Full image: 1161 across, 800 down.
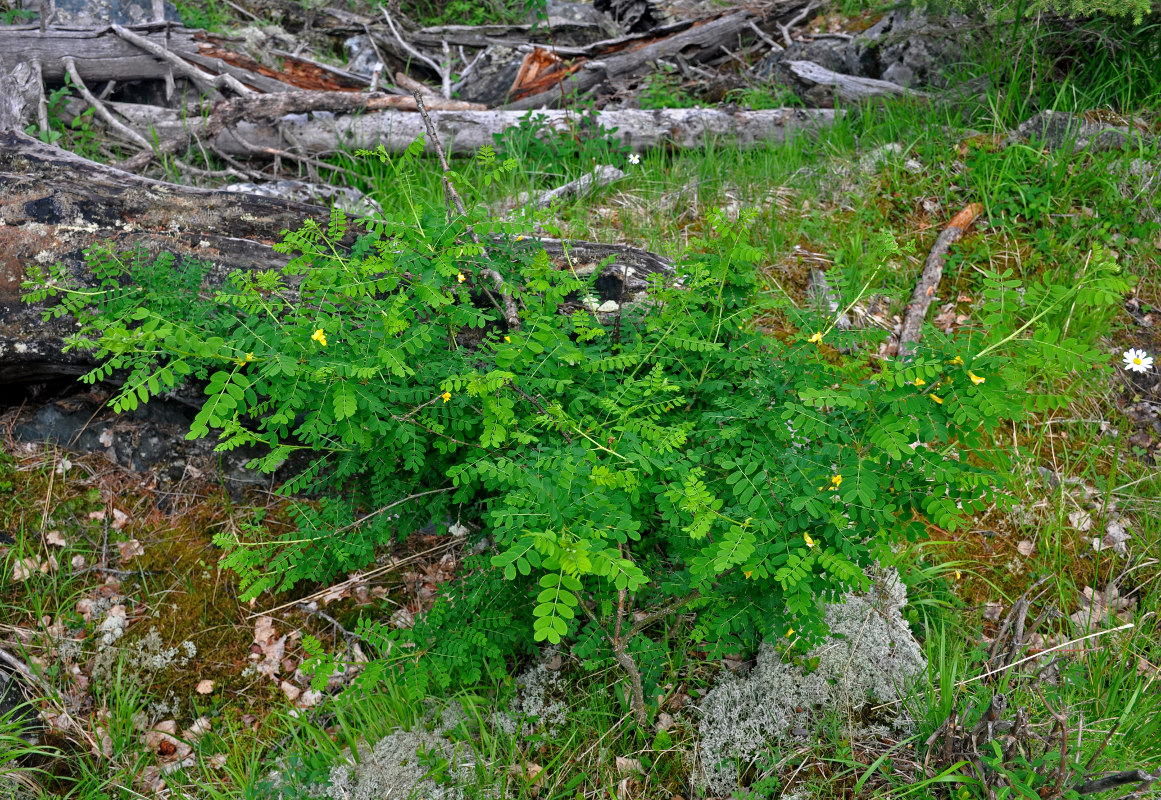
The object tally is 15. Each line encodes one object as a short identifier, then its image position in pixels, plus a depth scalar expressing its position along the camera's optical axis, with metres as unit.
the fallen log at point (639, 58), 6.68
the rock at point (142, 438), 3.75
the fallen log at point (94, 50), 5.88
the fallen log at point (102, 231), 3.50
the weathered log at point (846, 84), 5.89
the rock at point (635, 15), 8.02
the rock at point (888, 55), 5.57
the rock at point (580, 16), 8.02
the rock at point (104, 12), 7.23
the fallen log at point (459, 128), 5.75
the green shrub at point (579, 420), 2.12
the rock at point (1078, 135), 4.68
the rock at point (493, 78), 6.89
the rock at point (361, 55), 7.56
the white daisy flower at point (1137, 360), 3.10
